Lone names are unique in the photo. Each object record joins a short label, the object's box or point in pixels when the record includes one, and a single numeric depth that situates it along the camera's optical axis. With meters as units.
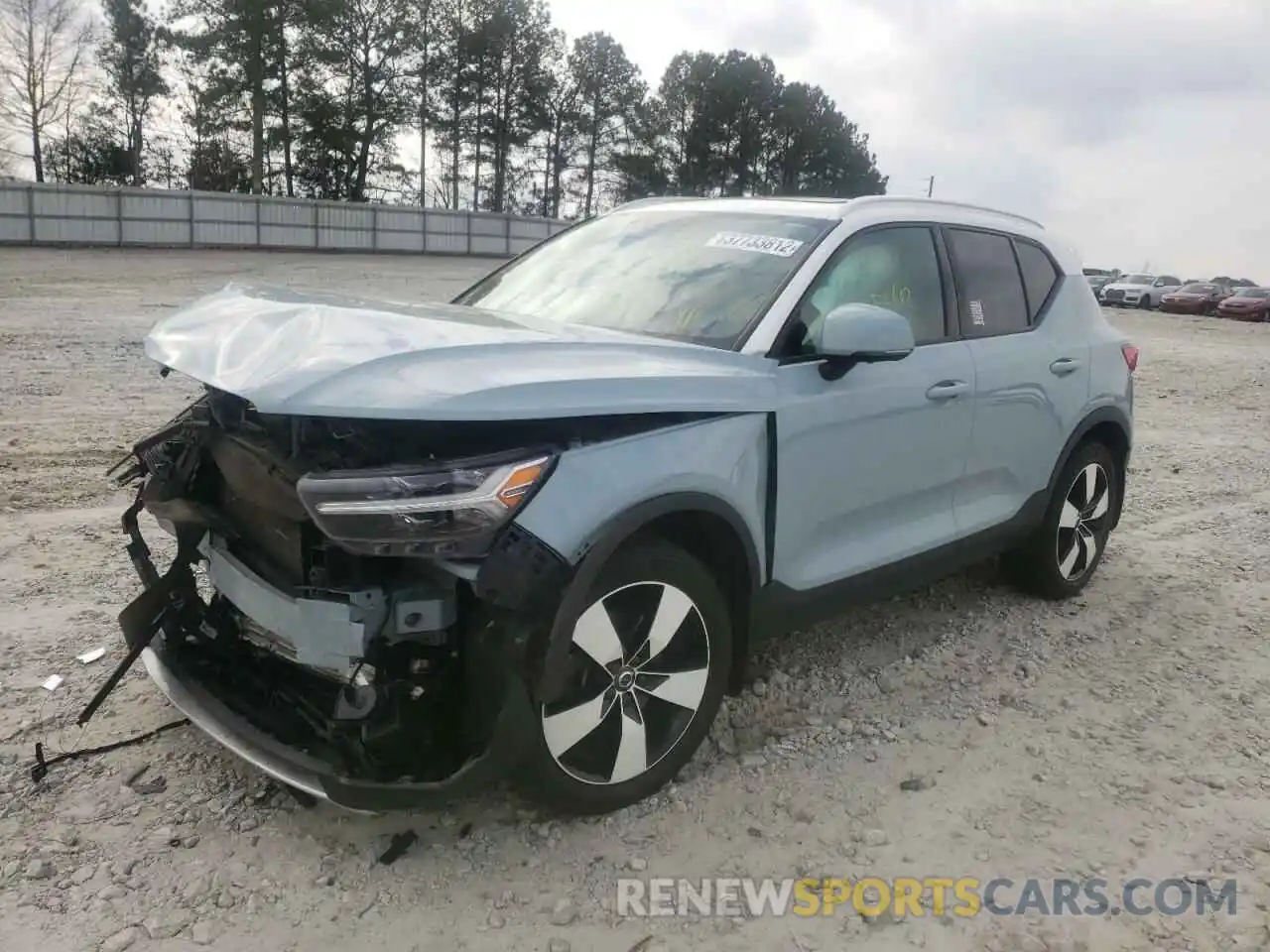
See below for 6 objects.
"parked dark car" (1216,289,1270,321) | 35.31
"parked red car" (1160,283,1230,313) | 37.81
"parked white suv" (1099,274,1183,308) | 40.31
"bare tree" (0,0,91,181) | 40.00
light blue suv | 2.60
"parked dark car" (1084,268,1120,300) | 43.79
